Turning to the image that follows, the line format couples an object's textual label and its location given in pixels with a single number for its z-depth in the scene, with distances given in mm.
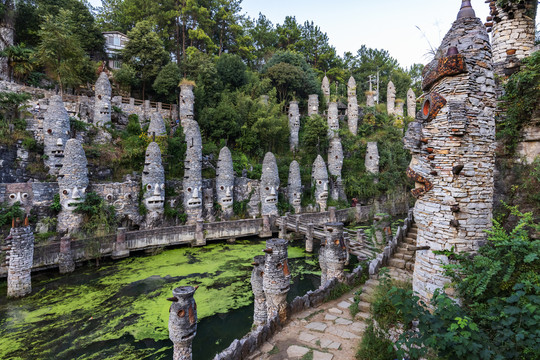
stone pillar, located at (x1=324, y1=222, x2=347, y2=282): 8469
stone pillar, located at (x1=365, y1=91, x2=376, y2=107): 32812
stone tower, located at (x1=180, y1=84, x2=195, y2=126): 21562
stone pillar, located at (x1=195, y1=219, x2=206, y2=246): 15320
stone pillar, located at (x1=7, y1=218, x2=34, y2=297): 9656
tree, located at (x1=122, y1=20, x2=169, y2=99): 22000
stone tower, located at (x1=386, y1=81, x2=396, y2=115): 32938
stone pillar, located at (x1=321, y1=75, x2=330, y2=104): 32459
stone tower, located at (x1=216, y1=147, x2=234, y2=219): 18297
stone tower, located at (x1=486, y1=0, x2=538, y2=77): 7289
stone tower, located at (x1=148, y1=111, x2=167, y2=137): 18438
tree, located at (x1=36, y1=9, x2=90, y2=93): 17562
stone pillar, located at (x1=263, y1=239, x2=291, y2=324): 6660
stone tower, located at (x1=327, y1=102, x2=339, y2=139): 26969
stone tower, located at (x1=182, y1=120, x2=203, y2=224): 17094
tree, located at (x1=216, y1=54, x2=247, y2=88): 25609
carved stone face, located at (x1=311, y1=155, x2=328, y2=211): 21391
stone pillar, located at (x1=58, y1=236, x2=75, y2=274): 11625
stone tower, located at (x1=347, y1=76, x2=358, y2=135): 29031
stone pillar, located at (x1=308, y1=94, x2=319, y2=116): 28445
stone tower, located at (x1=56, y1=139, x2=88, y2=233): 13242
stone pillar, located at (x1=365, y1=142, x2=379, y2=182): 24688
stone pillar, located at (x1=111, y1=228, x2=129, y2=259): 13258
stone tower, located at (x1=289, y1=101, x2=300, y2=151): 26738
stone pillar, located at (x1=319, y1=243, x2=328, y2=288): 9041
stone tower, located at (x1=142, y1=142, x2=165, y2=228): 15688
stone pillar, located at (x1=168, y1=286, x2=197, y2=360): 5711
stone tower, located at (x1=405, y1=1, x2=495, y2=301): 4395
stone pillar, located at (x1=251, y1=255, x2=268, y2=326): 7477
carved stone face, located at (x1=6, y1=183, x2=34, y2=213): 12391
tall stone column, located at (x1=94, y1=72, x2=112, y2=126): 18484
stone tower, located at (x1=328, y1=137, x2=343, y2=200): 23781
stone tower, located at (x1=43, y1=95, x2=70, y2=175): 14844
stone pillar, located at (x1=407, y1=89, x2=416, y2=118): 34344
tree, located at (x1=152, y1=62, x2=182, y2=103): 21859
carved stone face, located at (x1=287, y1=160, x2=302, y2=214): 20438
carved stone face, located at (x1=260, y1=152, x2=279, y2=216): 18797
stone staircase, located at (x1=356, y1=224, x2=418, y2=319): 6516
